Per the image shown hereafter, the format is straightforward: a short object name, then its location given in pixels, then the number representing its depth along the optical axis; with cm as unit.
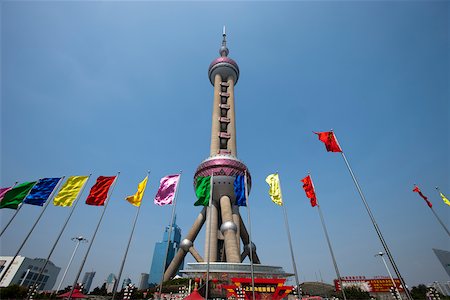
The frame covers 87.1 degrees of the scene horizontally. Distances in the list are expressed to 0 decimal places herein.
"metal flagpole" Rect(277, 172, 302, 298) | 1715
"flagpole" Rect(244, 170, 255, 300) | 1900
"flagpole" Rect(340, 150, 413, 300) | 1355
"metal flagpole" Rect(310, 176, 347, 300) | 1715
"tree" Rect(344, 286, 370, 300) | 4981
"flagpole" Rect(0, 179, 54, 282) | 1956
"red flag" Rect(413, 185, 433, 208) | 2536
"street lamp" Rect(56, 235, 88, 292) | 3779
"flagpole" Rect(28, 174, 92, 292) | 2011
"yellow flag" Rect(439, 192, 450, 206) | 2541
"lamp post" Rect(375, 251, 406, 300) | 4346
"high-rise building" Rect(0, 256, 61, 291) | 7644
